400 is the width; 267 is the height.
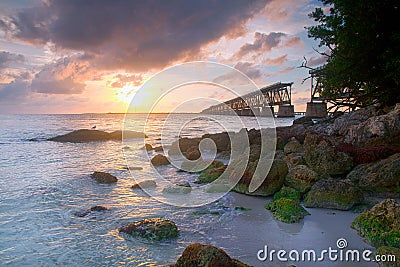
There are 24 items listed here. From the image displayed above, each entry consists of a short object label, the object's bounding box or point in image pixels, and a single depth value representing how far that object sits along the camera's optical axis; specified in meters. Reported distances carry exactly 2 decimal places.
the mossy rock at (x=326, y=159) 8.04
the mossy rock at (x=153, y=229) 4.76
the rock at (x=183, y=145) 16.39
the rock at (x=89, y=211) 6.08
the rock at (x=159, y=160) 13.16
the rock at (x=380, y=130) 9.56
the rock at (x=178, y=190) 7.94
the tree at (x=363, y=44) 9.49
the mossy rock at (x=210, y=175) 9.12
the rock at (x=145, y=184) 8.57
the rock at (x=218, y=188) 7.79
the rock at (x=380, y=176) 6.64
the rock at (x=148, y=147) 19.82
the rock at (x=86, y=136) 24.09
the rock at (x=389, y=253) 3.53
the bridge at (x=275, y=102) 59.36
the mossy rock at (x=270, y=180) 7.11
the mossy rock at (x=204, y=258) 3.17
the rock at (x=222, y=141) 16.35
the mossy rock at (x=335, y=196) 5.93
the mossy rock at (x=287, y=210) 5.46
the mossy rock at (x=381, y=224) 4.27
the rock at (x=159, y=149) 18.67
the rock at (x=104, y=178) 9.26
